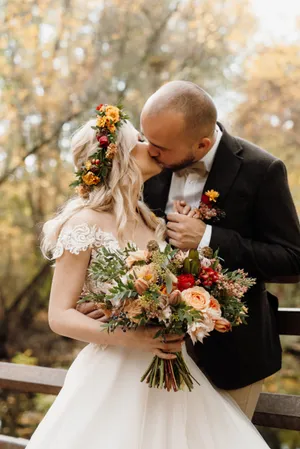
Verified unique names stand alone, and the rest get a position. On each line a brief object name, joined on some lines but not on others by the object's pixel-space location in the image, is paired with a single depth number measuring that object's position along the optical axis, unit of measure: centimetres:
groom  248
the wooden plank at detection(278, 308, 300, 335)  273
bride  213
